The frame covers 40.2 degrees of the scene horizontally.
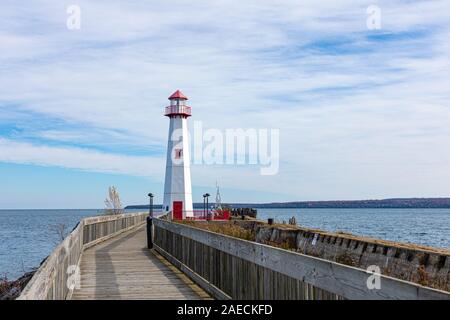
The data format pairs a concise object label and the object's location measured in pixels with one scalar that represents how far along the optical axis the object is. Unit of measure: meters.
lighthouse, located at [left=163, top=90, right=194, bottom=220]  46.31
